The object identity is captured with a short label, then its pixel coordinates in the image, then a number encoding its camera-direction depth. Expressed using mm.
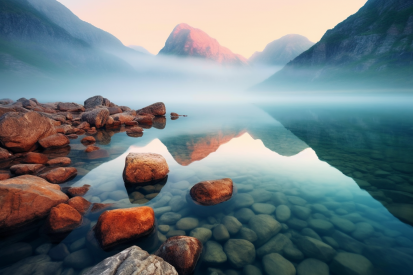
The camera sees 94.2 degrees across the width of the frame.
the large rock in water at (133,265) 2666
